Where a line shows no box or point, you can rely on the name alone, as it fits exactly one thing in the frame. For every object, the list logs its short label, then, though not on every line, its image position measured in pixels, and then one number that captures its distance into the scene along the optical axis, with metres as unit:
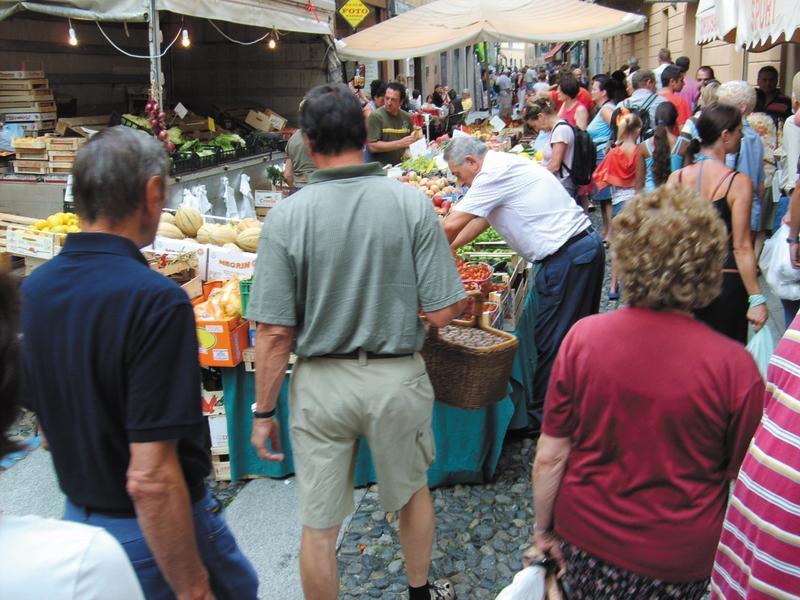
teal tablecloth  4.05
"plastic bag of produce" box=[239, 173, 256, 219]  10.45
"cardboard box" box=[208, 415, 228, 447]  4.23
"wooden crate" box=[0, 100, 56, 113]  9.80
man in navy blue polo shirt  1.74
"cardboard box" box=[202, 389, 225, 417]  4.21
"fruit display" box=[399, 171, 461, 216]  6.86
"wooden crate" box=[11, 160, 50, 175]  8.16
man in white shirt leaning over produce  4.24
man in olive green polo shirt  2.63
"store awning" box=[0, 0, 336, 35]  7.01
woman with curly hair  1.89
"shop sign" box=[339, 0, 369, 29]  14.41
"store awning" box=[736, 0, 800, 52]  5.45
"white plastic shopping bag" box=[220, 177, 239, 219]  9.95
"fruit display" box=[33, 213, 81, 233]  5.36
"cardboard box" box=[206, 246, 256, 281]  5.05
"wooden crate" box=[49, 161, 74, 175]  8.14
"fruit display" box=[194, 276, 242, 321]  4.13
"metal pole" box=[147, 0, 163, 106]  7.08
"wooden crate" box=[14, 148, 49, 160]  8.21
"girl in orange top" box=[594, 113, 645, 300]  7.42
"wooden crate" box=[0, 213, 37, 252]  5.75
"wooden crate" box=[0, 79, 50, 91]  9.74
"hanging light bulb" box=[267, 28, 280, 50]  10.24
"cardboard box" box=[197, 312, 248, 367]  3.99
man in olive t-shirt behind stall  8.70
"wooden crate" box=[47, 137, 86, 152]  8.12
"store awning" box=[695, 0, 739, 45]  8.36
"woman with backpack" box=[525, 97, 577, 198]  7.49
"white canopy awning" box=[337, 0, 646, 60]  11.35
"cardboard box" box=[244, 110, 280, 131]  13.56
